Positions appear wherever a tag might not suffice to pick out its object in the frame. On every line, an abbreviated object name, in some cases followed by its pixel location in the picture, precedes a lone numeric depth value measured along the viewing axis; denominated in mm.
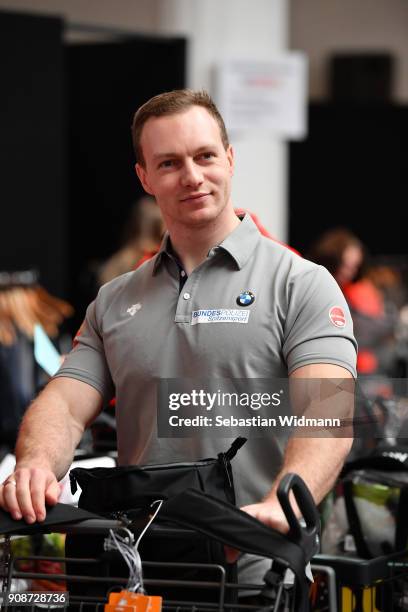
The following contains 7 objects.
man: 2989
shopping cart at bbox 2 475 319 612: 2483
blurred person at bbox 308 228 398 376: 9671
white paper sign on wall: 10796
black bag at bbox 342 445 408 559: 3705
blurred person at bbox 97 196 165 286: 8650
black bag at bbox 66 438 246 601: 2767
